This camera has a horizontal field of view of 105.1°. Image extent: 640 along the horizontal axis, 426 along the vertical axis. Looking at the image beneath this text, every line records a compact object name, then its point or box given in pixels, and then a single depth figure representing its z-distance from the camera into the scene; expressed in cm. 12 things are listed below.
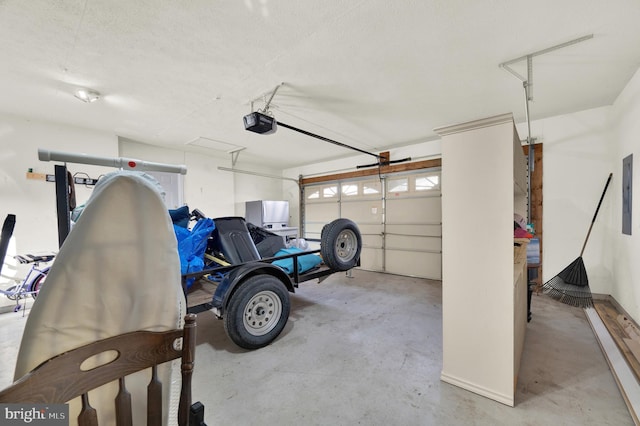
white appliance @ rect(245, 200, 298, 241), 687
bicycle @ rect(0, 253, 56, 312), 343
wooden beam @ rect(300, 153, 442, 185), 552
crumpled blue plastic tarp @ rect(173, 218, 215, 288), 241
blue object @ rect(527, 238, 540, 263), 330
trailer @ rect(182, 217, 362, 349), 238
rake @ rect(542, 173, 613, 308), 368
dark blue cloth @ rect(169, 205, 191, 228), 262
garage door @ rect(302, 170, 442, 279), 553
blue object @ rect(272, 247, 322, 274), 344
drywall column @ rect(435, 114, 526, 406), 175
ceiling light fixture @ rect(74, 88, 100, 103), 297
